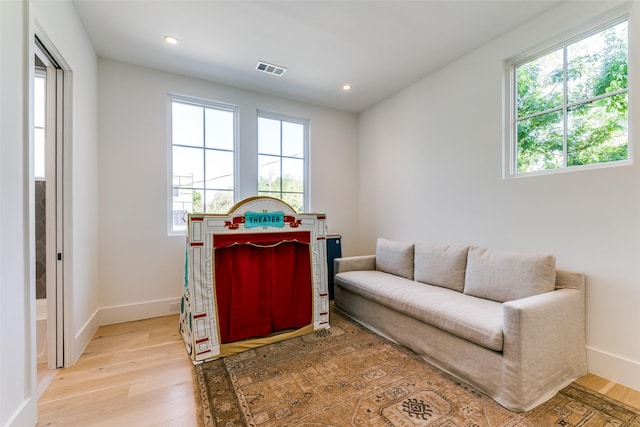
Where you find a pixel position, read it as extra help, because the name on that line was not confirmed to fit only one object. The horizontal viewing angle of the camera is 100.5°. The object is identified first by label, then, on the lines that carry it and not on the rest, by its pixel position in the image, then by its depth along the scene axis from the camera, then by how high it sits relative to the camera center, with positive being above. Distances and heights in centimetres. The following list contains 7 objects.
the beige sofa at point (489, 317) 158 -73
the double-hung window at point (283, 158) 371 +82
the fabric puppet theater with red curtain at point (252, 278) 215 -58
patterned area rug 149 -115
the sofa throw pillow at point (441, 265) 249 -50
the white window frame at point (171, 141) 315 +92
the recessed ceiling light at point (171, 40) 249 +167
